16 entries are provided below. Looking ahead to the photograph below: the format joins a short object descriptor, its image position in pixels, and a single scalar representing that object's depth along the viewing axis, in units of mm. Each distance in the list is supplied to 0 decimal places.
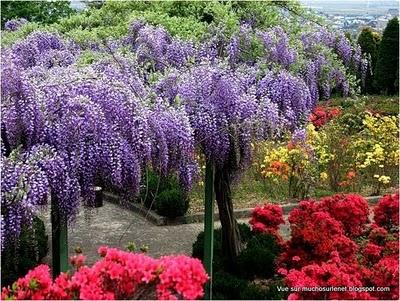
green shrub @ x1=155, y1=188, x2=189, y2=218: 8469
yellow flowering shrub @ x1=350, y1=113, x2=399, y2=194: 9836
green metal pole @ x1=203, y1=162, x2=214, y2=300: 5887
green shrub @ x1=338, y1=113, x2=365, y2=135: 12148
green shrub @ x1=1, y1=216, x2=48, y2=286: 6138
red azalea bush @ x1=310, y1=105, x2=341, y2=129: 12672
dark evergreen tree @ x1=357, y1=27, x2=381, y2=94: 19141
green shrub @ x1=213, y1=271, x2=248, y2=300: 5895
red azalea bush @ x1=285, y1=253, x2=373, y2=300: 4660
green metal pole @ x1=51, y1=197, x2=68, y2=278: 4672
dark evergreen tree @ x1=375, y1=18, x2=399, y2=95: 17906
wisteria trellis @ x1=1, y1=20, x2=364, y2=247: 4406
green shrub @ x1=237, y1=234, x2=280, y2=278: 6379
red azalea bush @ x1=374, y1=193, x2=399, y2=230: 6891
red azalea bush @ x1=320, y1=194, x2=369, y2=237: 6742
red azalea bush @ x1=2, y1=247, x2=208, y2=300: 3037
